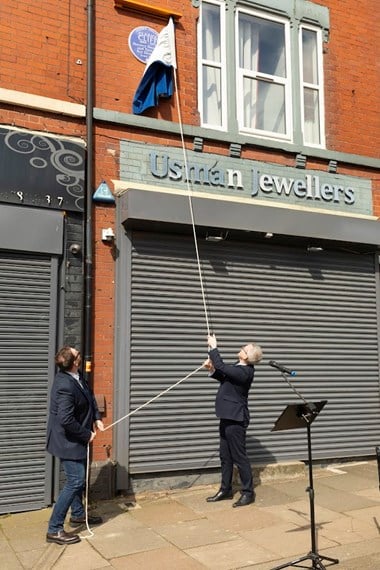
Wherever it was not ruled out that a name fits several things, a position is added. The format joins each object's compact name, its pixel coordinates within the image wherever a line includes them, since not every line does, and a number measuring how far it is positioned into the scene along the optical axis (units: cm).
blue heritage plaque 798
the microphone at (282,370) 515
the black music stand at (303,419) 488
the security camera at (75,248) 711
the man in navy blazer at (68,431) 555
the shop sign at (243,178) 785
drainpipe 708
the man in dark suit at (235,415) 682
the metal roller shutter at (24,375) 655
